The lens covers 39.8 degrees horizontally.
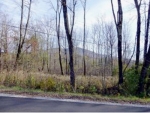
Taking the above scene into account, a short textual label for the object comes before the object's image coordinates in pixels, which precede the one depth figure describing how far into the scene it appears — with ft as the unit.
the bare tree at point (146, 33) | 49.17
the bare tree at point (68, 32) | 48.47
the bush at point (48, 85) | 40.92
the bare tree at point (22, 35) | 92.47
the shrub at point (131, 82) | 43.70
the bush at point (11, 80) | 43.19
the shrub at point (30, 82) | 41.98
